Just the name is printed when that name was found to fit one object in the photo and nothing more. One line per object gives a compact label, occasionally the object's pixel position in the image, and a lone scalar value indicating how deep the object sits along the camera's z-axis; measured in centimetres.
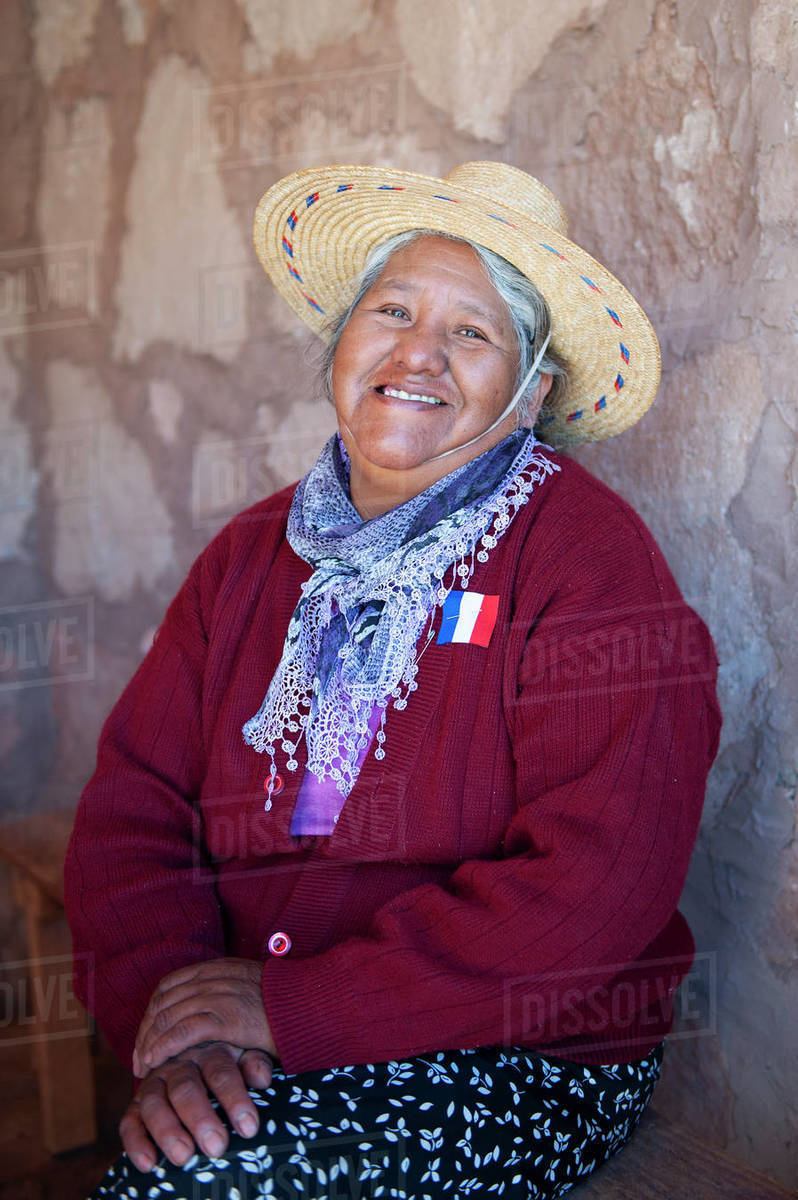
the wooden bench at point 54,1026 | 229
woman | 124
